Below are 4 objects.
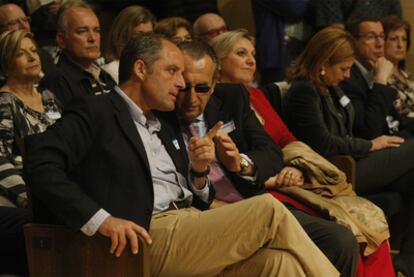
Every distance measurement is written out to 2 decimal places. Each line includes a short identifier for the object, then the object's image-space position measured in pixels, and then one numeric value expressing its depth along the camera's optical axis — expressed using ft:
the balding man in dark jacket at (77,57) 22.48
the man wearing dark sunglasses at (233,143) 18.53
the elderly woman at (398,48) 30.71
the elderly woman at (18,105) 18.76
